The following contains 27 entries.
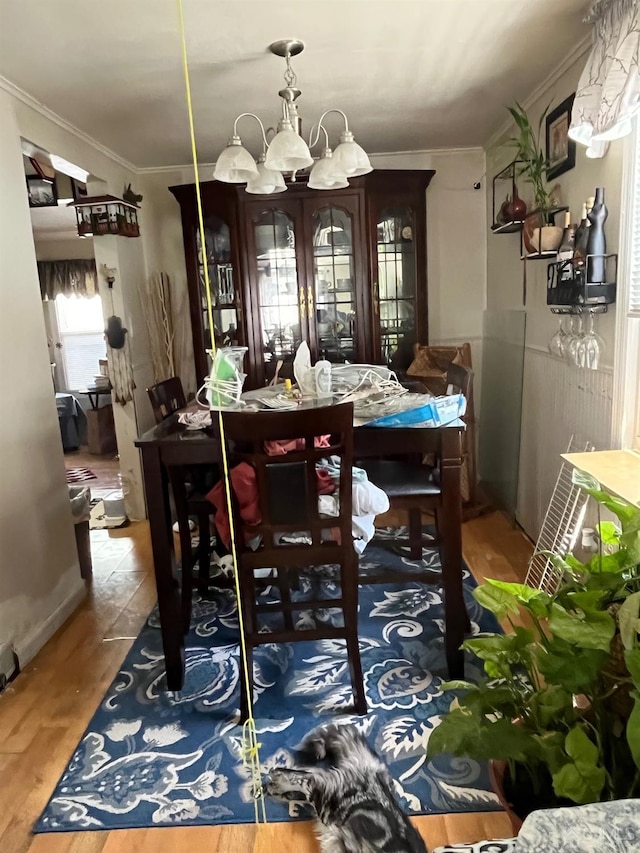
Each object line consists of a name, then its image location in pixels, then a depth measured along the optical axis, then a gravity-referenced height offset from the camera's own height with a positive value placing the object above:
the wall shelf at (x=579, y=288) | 2.10 +0.00
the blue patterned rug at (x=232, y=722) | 1.64 -1.29
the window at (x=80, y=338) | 6.87 -0.27
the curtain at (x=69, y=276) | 6.59 +0.40
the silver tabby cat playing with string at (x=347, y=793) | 1.50 -1.28
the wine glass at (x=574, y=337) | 2.42 -0.19
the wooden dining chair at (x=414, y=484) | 2.10 -0.64
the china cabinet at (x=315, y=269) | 3.71 +0.20
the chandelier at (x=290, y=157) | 2.02 +0.49
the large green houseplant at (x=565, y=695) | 0.97 -0.70
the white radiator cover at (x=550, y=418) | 2.33 -0.54
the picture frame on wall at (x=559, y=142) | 2.44 +0.60
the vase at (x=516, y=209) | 2.90 +0.38
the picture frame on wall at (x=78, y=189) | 3.75 +0.74
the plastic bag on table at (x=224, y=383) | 1.90 -0.24
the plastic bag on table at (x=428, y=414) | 1.95 -0.37
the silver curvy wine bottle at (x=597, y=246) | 2.10 +0.14
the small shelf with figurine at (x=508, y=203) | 2.92 +0.45
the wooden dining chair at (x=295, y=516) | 1.71 -0.62
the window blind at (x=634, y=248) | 1.94 +0.12
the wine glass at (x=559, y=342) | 2.57 -0.22
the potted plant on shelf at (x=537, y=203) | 2.46 +0.36
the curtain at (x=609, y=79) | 1.73 +0.60
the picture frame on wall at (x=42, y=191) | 3.27 +0.65
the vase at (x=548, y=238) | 2.44 +0.20
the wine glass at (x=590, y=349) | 2.27 -0.22
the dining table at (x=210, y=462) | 1.92 -0.57
